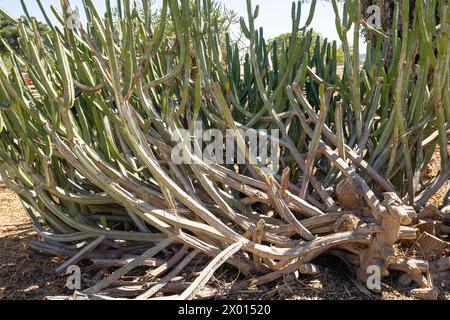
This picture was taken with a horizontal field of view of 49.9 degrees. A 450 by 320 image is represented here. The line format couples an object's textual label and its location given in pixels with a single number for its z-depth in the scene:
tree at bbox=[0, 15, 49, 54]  17.77
